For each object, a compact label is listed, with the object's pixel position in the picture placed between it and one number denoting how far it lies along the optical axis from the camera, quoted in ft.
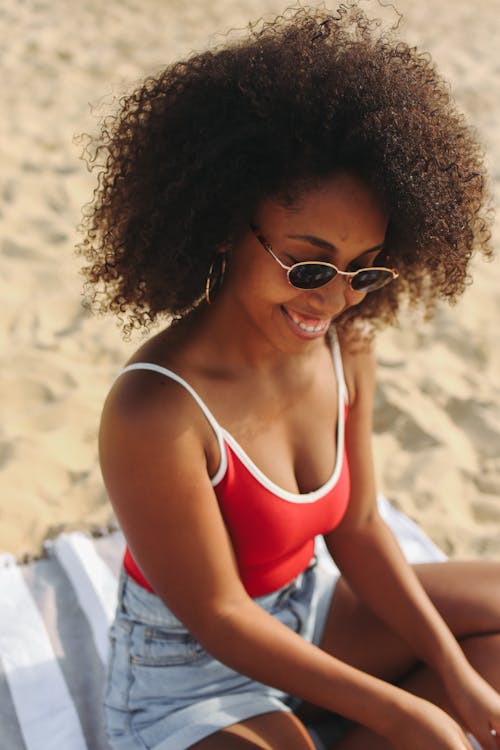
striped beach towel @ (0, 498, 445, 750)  7.36
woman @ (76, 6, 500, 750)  5.41
